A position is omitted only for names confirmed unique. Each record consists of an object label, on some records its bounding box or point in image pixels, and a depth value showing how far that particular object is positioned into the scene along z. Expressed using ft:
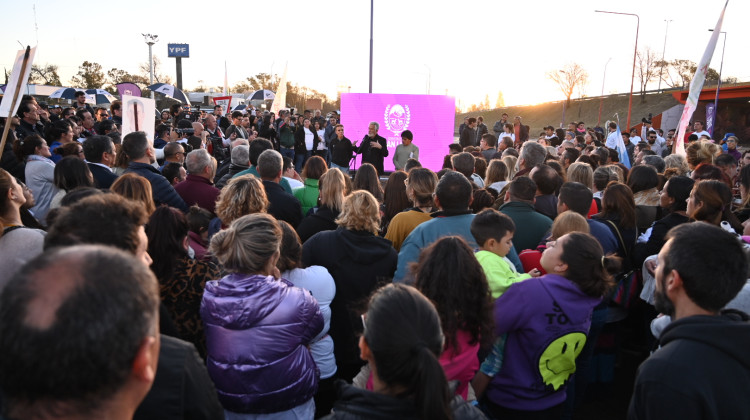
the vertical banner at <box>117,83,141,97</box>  48.69
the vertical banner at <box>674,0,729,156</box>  24.91
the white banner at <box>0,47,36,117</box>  14.12
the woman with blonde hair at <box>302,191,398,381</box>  11.57
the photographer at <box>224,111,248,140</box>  35.31
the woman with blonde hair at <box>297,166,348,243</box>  15.11
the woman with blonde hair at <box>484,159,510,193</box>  20.99
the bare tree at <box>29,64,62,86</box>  188.34
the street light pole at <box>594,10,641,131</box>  91.63
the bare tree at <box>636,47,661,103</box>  250.37
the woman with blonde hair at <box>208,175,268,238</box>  13.17
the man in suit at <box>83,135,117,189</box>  17.33
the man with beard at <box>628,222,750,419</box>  5.64
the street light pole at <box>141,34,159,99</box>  144.05
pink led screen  48.91
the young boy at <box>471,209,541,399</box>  9.16
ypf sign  245.04
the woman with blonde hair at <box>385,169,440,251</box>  14.15
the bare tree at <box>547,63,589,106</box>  286.46
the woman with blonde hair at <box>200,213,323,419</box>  8.12
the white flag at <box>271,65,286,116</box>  42.20
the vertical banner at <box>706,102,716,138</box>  98.32
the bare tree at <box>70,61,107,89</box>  199.00
